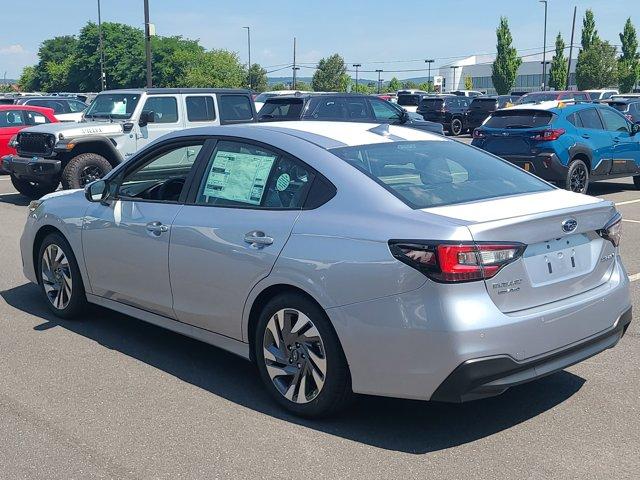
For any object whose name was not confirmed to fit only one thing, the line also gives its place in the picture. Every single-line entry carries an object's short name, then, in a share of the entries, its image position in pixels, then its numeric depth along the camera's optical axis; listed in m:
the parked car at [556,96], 31.25
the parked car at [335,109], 16.78
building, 119.46
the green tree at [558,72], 72.75
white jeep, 13.21
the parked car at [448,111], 34.34
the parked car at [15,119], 17.22
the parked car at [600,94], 34.40
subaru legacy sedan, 3.73
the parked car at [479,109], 33.28
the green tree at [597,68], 65.25
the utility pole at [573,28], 60.22
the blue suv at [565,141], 12.70
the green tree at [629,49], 72.40
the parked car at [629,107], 22.89
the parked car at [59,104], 23.38
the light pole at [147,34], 25.84
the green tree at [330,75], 90.31
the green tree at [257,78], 84.00
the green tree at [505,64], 79.81
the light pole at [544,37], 64.81
